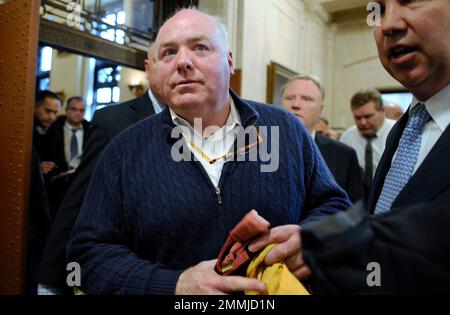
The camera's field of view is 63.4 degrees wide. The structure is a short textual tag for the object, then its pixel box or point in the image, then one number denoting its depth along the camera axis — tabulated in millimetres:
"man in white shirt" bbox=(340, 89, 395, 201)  2592
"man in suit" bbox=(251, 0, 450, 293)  510
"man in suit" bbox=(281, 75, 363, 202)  1999
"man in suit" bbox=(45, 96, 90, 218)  2807
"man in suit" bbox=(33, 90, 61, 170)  3225
